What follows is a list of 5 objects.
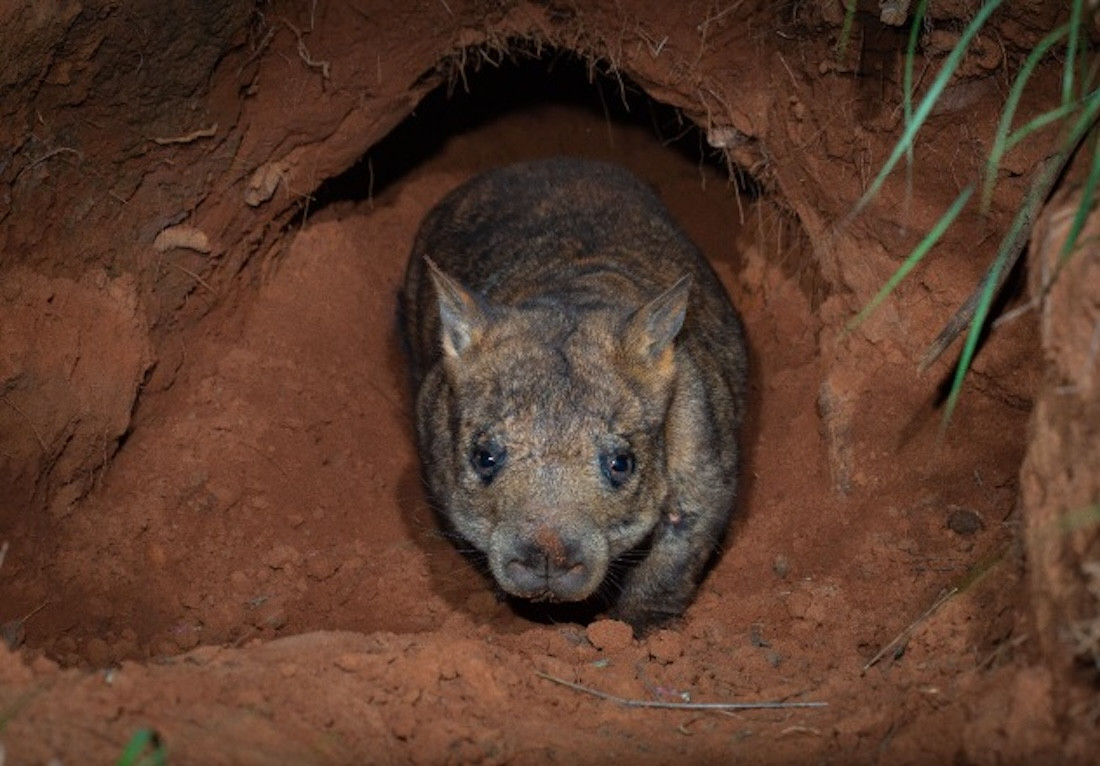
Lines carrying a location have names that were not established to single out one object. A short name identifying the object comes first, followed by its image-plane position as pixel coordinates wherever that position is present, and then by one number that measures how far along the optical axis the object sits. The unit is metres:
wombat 4.38
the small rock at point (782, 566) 5.20
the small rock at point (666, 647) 4.39
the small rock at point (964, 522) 4.82
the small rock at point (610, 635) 4.50
